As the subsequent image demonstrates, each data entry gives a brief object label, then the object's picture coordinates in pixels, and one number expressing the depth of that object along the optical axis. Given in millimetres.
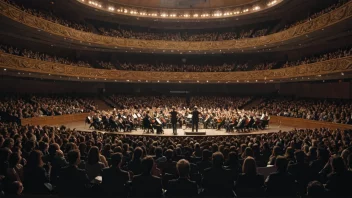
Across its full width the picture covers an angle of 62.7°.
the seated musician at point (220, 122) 23000
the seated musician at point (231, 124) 21844
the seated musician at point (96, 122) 22312
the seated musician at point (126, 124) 21938
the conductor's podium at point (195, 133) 19480
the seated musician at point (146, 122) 20509
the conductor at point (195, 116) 20381
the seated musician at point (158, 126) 20344
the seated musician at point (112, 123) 20812
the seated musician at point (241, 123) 21328
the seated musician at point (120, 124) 21469
